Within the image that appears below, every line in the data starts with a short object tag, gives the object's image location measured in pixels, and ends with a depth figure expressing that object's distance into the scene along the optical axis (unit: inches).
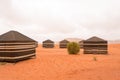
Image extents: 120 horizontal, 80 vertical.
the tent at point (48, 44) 996.1
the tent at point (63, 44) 960.6
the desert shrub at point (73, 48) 446.5
